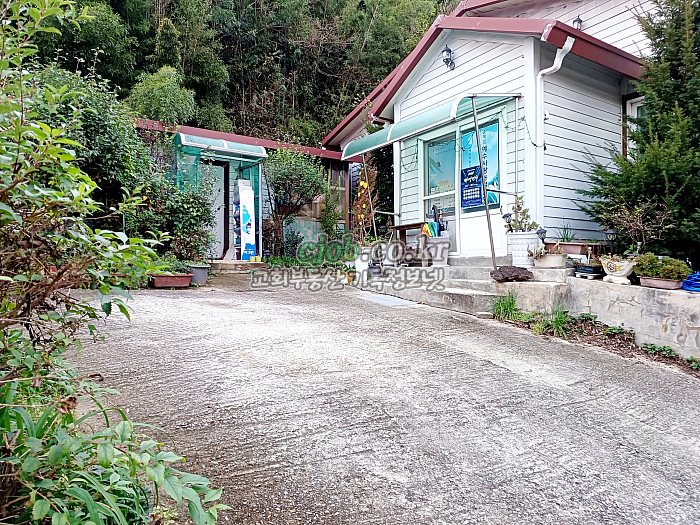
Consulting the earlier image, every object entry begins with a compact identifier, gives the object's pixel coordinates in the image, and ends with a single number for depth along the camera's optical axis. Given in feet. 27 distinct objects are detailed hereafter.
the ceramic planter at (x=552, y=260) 17.72
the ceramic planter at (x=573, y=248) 18.51
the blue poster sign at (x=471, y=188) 23.36
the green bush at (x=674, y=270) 13.96
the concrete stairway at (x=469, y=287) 16.79
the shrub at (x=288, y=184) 33.09
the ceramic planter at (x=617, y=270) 15.34
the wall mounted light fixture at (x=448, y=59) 25.49
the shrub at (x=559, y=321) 15.56
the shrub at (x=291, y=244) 36.22
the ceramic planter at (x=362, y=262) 25.45
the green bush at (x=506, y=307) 17.22
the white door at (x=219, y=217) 35.63
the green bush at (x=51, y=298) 3.74
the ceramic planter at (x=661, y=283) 13.99
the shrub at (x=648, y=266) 14.48
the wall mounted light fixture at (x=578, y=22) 25.35
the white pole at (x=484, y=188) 18.97
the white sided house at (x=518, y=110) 20.80
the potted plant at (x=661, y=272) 13.99
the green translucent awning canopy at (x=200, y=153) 29.32
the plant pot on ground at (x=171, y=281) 21.98
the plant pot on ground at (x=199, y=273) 23.76
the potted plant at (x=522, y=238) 18.74
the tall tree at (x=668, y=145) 15.43
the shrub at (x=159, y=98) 33.42
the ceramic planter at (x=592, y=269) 16.96
